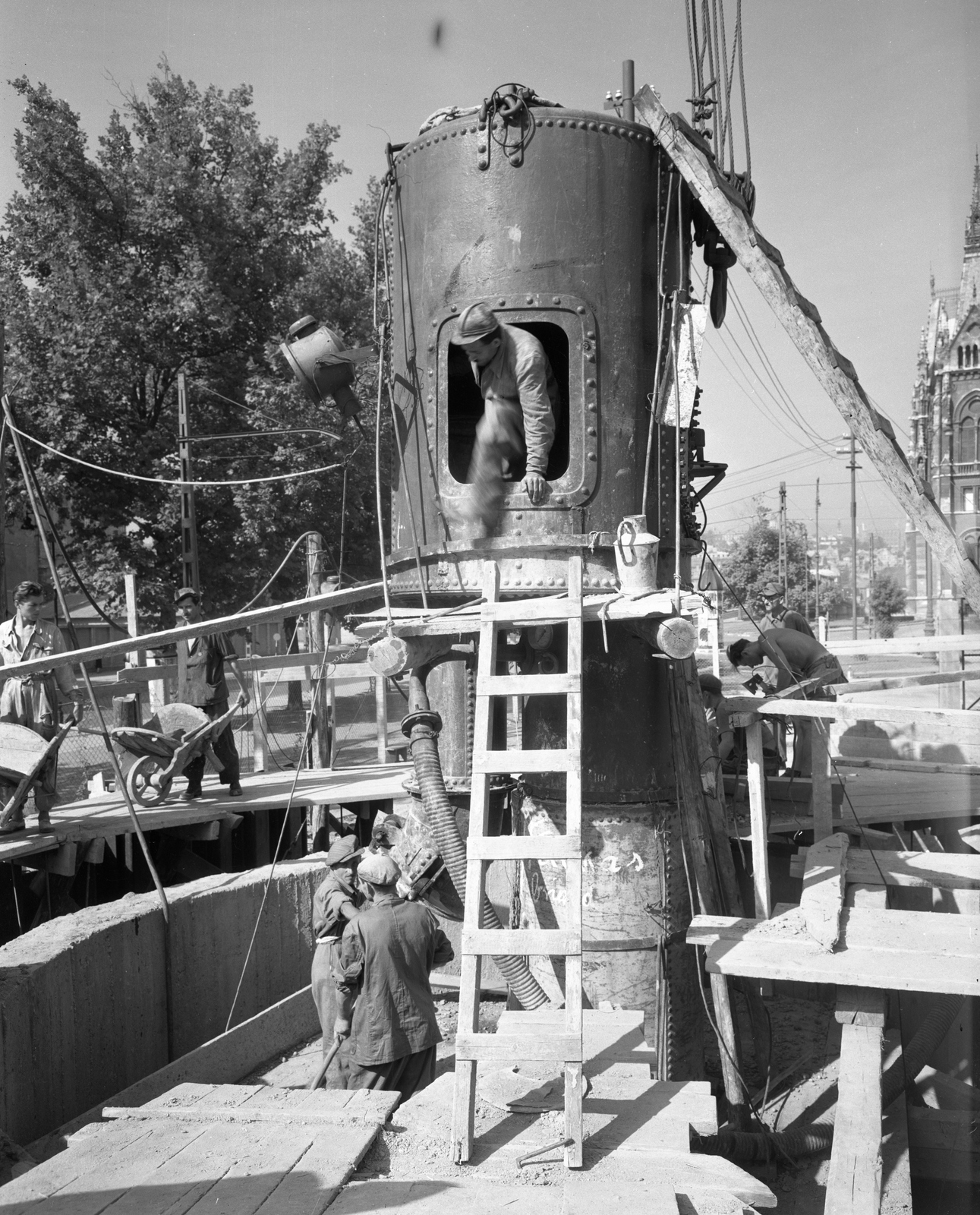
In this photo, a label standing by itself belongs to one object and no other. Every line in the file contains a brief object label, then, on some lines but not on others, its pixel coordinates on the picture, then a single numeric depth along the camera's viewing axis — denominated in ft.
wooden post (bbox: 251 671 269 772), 40.14
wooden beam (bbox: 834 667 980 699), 33.94
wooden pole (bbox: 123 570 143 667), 40.93
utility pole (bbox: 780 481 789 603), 153.28
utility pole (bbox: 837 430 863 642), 138.82
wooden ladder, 14.58
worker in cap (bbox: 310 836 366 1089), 20.57
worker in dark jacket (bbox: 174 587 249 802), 36.70
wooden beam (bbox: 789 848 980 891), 24.56
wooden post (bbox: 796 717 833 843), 28.35
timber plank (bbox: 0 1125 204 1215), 13.15
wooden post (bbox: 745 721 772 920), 24.02
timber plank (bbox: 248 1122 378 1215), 12.95
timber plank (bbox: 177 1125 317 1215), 13.07
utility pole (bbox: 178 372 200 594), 56.18
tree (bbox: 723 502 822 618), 181.78
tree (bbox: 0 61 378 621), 66.49
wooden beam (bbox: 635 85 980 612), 20.18
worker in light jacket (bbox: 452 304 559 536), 22.39
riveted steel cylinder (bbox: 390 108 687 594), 23.45
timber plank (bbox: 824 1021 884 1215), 16.83
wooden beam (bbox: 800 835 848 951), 20.48
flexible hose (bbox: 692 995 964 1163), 22.67
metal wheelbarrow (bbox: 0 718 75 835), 29.78
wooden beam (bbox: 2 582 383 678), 19.58
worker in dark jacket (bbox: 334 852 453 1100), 20.08
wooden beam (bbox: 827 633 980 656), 29.37
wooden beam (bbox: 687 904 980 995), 18.53
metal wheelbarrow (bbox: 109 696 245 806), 34.27
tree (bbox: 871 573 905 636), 187.42
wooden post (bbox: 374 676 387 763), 47.03
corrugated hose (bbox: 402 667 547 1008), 18.88
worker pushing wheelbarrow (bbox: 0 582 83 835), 30.27
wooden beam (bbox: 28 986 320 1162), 21.66
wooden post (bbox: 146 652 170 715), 45.08
